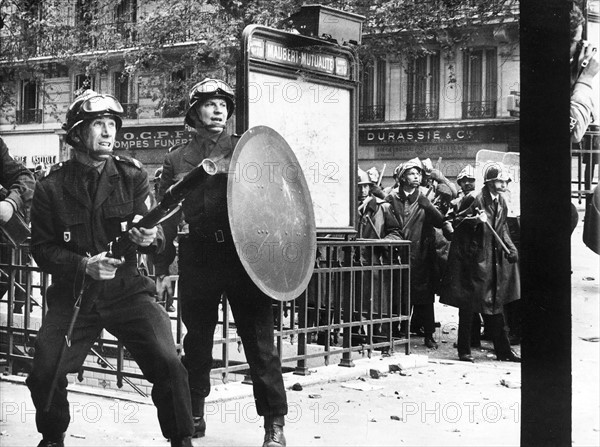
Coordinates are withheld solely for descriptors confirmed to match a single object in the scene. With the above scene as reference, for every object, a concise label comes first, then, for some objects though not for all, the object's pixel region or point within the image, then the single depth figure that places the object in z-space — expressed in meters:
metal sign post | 4.24
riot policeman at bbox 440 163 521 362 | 5.14
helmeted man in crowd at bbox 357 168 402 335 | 6.53
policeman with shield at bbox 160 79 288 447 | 3.87
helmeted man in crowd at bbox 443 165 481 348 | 5.24
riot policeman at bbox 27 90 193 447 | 3.73
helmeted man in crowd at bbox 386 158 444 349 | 6.92
